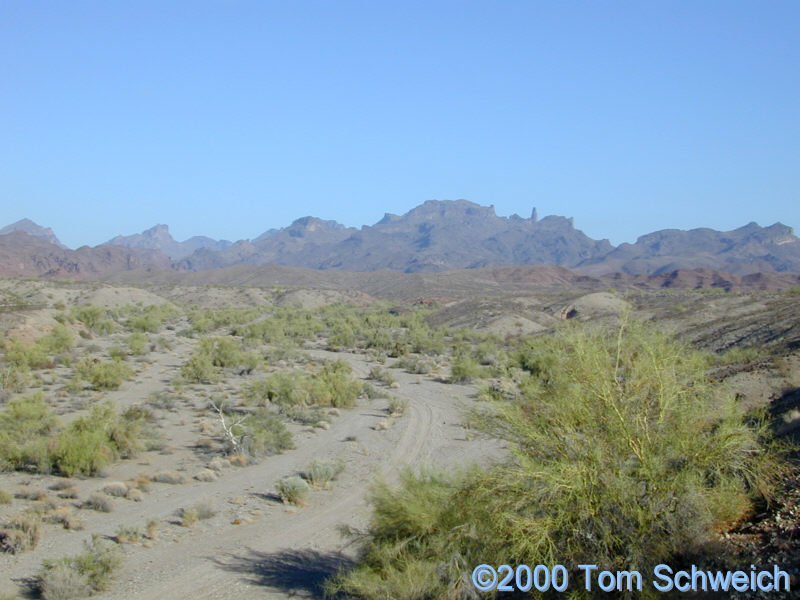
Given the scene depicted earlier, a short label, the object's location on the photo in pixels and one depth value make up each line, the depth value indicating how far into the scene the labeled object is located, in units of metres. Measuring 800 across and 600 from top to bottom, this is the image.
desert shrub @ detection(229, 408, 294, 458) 19.48
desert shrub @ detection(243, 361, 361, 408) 26.42
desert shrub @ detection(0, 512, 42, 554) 11.58
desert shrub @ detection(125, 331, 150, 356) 40.62
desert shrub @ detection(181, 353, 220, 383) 32.16
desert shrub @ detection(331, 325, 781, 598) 7.86
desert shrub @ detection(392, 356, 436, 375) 39.12
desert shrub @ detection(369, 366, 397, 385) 34.53
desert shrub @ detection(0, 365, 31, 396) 26.81
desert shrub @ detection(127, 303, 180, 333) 55.31
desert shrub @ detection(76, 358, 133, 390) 28.98
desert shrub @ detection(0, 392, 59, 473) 16.58
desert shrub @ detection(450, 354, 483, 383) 34.97
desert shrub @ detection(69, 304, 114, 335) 50.98
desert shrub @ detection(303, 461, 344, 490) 16.94
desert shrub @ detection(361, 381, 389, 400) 29.78
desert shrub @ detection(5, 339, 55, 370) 31.20
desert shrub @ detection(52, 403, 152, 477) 16.47
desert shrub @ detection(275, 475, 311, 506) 15.46
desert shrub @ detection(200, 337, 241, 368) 36.56
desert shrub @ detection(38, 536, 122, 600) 9.91
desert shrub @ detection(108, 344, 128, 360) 36.66
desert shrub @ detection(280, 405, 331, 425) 24.42
